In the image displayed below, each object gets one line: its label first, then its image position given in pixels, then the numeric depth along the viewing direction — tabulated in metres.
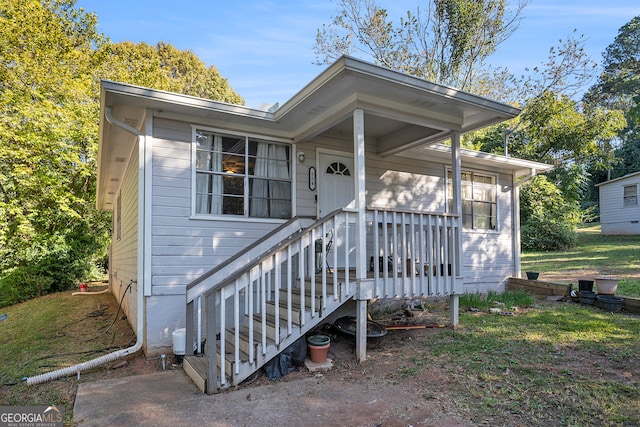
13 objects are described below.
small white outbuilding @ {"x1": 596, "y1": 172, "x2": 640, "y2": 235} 17.36
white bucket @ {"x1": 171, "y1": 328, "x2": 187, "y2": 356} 4.27
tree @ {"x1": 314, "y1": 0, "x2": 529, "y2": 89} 15.01
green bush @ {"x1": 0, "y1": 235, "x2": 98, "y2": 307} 10.81
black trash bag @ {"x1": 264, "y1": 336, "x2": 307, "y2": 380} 3.77
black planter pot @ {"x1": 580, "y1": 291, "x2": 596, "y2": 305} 6.64
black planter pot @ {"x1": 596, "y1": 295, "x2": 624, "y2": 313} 6.20
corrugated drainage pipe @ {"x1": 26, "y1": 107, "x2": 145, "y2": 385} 3.76
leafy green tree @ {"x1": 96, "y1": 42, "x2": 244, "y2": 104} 16.45
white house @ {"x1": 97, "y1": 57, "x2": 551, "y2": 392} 4.04
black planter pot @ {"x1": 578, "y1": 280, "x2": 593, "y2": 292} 6.98
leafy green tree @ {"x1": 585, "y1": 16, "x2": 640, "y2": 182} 17.64
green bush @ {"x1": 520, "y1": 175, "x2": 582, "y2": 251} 14.97
